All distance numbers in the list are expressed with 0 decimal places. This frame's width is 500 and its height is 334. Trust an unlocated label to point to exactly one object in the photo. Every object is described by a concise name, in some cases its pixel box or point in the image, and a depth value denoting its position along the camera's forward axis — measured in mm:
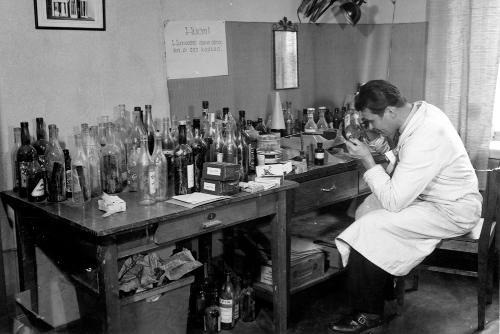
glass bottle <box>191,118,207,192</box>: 2721
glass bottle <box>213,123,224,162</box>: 2821
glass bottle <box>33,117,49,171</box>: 2613
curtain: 3620
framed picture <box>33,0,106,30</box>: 2678
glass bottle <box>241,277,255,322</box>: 3113
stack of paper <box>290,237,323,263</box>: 3158
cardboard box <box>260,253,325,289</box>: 3096
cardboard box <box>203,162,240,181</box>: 2527
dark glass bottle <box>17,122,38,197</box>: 2521
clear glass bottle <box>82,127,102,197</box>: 2580
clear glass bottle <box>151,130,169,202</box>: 2496
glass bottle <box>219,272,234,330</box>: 3016
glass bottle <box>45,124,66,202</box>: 2463
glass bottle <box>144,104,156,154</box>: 2885
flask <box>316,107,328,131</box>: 3783
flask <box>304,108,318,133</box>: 3694
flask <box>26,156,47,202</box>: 2457
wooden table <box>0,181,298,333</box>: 2182
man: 2715
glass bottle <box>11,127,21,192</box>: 2617
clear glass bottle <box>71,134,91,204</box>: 2438
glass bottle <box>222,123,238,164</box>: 2869
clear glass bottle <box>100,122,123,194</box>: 2668
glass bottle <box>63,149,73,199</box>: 2510
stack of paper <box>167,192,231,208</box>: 2410
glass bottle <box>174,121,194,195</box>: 2580
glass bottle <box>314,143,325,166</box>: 3155
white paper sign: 3184
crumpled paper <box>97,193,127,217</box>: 2299
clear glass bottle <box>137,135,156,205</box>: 2467
